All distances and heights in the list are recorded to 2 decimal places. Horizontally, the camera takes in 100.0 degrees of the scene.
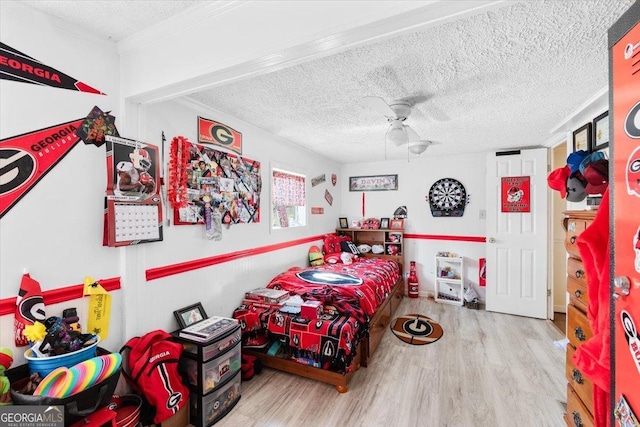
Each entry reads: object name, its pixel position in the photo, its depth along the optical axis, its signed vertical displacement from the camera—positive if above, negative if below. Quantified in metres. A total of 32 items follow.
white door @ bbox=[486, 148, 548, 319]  3.61 -0.42
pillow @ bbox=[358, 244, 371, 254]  4.73 -0.69
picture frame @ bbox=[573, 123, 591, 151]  2.45 +0.67
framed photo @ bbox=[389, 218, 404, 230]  4.63 -0.26
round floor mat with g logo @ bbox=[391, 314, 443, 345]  3.05 -1.48
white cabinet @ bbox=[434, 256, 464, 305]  4.23 -1.12
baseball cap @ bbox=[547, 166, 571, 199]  1.58 +0.17
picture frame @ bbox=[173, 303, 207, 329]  2.09 -0.83
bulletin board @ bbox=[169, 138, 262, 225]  2.13 +0.24
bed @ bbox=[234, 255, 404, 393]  2.19 -1.03
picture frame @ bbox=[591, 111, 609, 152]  2.16 +0.63
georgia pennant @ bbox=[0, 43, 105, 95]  1.28 +0.73
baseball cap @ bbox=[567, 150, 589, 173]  1.49 +0.27
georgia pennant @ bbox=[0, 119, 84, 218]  1.27 +0.29
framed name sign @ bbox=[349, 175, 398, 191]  4.83 +0.50
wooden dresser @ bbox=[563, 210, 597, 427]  1.44 -0.66
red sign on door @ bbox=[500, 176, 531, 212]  3.69 +0.20
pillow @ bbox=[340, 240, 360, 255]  4.55 -0.65
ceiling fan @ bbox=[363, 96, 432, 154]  2.07 +0.73
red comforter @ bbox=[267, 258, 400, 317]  2.67 -0.82
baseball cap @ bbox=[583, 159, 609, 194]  1.33 +0.16
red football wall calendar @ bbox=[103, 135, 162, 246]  1.64 +0.12
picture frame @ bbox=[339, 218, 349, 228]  5.07 -0.25
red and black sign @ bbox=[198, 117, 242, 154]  2.34 +0.71
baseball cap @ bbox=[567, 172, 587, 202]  1.50 +0.11
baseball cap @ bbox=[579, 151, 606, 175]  1.38 +0.25
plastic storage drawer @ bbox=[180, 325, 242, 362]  1.80 -0.95
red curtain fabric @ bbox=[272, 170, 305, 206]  3.43 +0.30
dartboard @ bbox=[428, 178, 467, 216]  4.32 +0.18
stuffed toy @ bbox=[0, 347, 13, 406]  1.12 -0.70
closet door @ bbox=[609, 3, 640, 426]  0.80 +0.00
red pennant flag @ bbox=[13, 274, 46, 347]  1.30 -0.46
